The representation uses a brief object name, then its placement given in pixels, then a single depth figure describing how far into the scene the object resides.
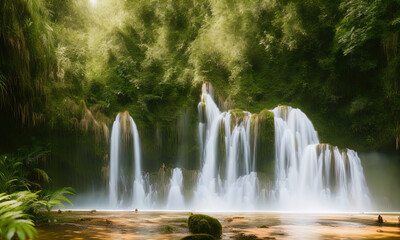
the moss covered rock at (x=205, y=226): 4.25
